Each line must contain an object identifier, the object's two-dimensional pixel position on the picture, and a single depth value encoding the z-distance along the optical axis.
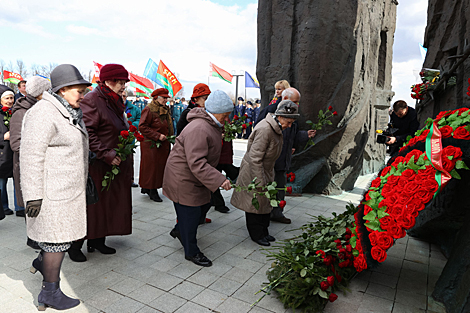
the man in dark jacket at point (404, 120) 5.00
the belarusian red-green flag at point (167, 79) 15.16
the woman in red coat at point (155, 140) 5.69
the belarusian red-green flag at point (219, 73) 19.80
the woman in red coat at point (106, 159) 3.42
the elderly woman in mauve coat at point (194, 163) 3.25
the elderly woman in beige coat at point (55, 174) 2.37
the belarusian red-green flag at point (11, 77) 14.87
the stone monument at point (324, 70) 6.33
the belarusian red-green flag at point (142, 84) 17.33
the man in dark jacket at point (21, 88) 5.82
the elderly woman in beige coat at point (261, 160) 3.88
